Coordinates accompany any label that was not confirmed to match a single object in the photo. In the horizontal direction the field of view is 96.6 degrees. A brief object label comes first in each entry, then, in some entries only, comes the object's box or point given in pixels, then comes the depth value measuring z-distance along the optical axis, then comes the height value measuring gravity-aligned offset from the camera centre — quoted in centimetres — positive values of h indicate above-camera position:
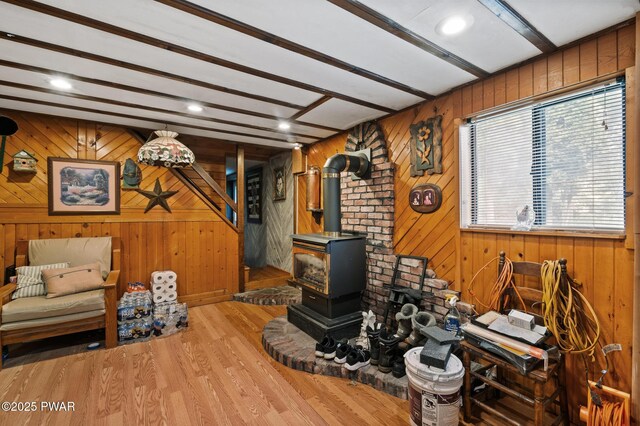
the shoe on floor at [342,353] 235 -120
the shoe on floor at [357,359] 227 -122
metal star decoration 366 +19
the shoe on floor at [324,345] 243 -118
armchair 244 -83
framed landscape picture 320 +28
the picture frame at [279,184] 506 +46
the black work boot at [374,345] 233 -112
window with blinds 169 +31
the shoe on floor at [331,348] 240 -119
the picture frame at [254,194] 588 +33
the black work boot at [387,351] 223 -113
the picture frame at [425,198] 261 +10
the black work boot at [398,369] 216 -122
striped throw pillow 271 -70
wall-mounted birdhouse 298 +52
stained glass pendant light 302 +61
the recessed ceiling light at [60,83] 224 +103
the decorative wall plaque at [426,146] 260 +59
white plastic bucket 163 -107
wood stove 271 -63
